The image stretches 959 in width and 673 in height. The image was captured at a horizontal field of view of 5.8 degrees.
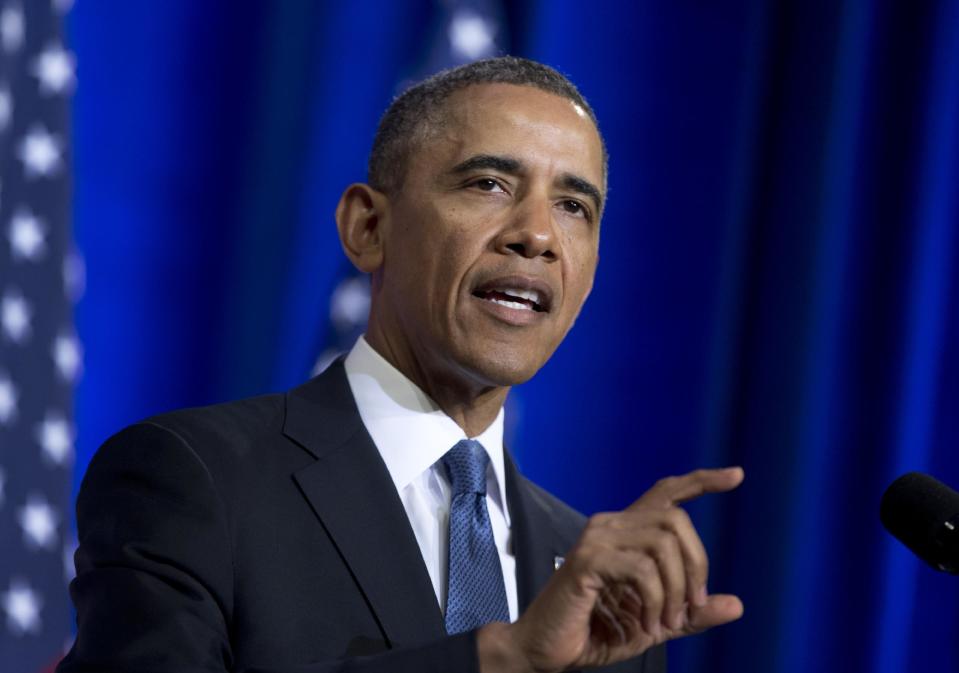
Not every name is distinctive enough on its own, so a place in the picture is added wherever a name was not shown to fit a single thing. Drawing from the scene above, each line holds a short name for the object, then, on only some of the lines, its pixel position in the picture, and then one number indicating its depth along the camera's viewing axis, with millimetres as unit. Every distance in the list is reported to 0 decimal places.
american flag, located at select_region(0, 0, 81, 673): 6220
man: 5702
